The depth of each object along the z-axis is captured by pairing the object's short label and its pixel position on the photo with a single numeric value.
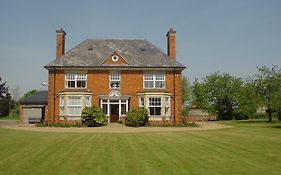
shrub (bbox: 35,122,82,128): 36.05
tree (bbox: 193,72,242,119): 63.41
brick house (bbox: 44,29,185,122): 39.25
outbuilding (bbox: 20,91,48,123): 47.34
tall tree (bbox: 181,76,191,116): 83.31
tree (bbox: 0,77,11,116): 81.62
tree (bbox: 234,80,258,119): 48.72
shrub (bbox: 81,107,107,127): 36.03
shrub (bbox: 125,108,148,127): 36.00
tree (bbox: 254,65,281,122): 45.94
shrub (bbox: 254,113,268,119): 63.41
